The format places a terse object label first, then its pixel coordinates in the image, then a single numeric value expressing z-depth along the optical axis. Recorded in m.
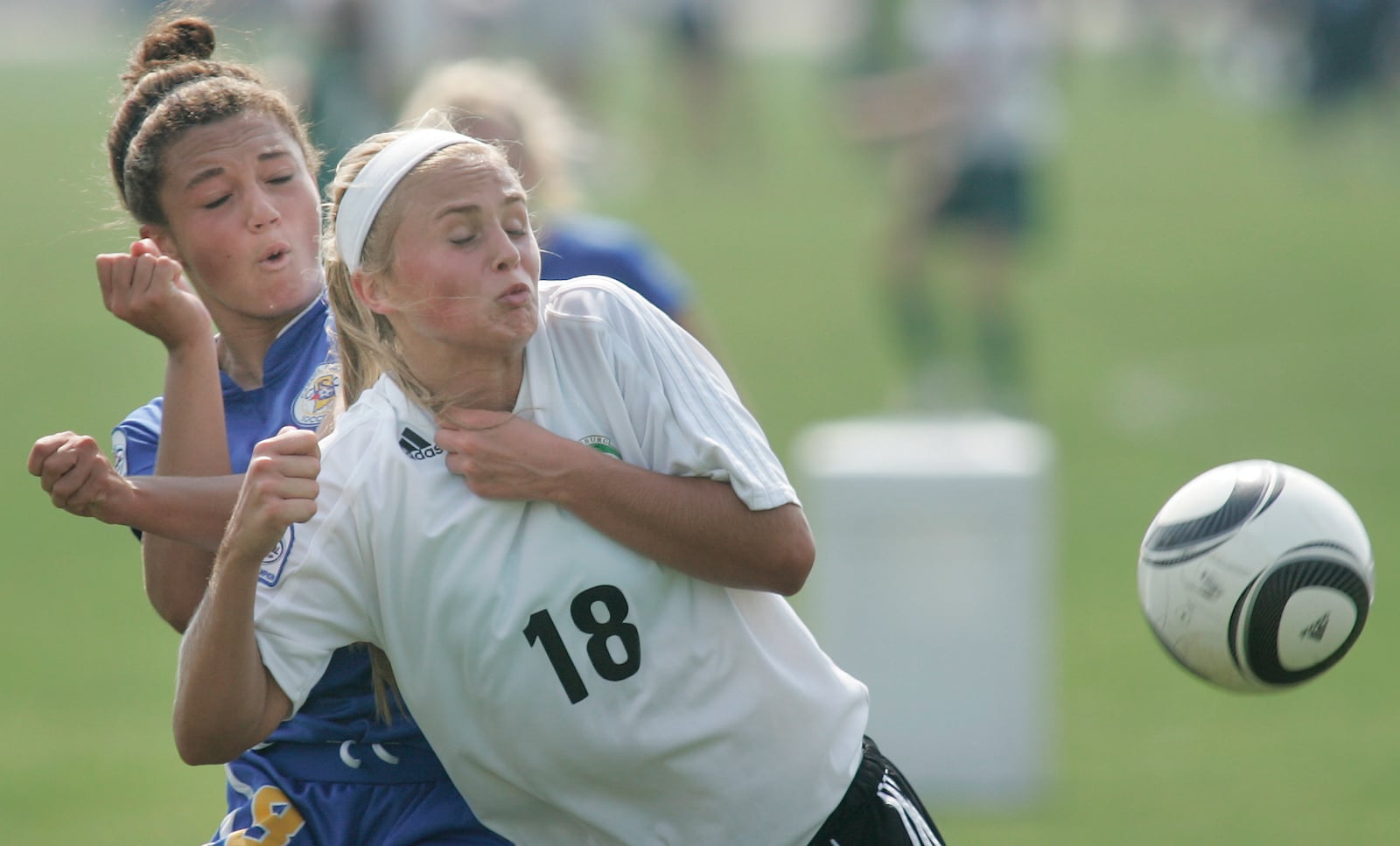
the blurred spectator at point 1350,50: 50.72
